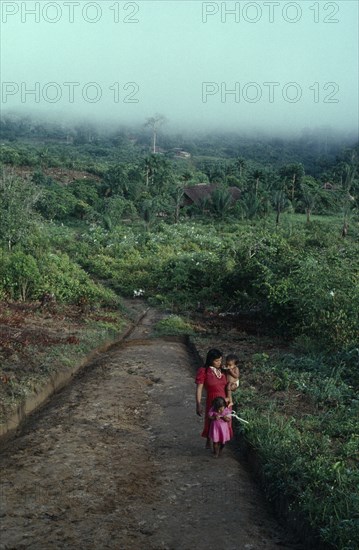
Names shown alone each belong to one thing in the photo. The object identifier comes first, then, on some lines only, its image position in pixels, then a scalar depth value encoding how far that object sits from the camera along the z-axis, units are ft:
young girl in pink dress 21.93
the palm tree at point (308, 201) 139.64
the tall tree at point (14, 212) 61.00
